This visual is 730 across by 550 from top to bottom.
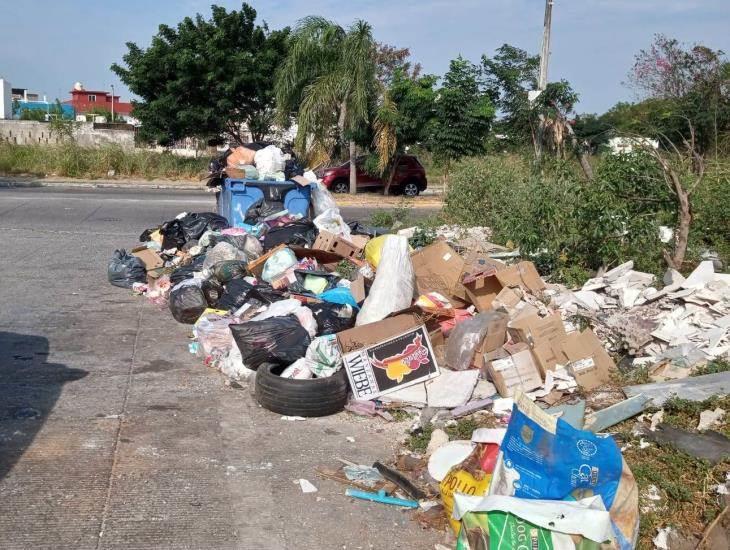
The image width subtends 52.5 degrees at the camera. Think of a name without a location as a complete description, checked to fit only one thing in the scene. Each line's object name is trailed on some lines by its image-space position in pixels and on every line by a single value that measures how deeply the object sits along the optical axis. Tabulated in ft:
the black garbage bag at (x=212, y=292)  24.47
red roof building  280.10
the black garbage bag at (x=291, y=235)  29.89
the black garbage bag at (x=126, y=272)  29.78
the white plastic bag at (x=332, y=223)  31.91
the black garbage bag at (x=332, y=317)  20.31
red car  75.36
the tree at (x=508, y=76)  73.67
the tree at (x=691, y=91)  56.90
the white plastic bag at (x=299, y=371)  17.97
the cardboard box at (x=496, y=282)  22.47
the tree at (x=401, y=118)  68.59
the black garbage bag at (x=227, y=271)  25.68
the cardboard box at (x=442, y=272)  23.35
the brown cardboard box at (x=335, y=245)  28.26
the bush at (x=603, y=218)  24.53
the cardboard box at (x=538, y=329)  18.56
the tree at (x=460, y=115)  70.03
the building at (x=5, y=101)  205.66
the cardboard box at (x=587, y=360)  17.89
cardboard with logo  17.66
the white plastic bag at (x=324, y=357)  18.15
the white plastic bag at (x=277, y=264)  25.73
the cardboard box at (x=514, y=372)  17.56
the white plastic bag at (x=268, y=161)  36.06
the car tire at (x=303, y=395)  16.80
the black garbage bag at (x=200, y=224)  33.47
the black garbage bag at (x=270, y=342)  18.49
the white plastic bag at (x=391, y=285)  20.94
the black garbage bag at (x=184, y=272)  27.30
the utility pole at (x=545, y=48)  56.18
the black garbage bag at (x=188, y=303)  24.36
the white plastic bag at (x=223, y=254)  27.53
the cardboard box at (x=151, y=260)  30.50
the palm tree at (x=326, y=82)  66.28
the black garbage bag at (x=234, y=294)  23.11
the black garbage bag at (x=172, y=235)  33.60
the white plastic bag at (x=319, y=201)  35.73
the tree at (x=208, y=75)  86.79
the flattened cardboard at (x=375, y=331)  18.67
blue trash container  34.81
